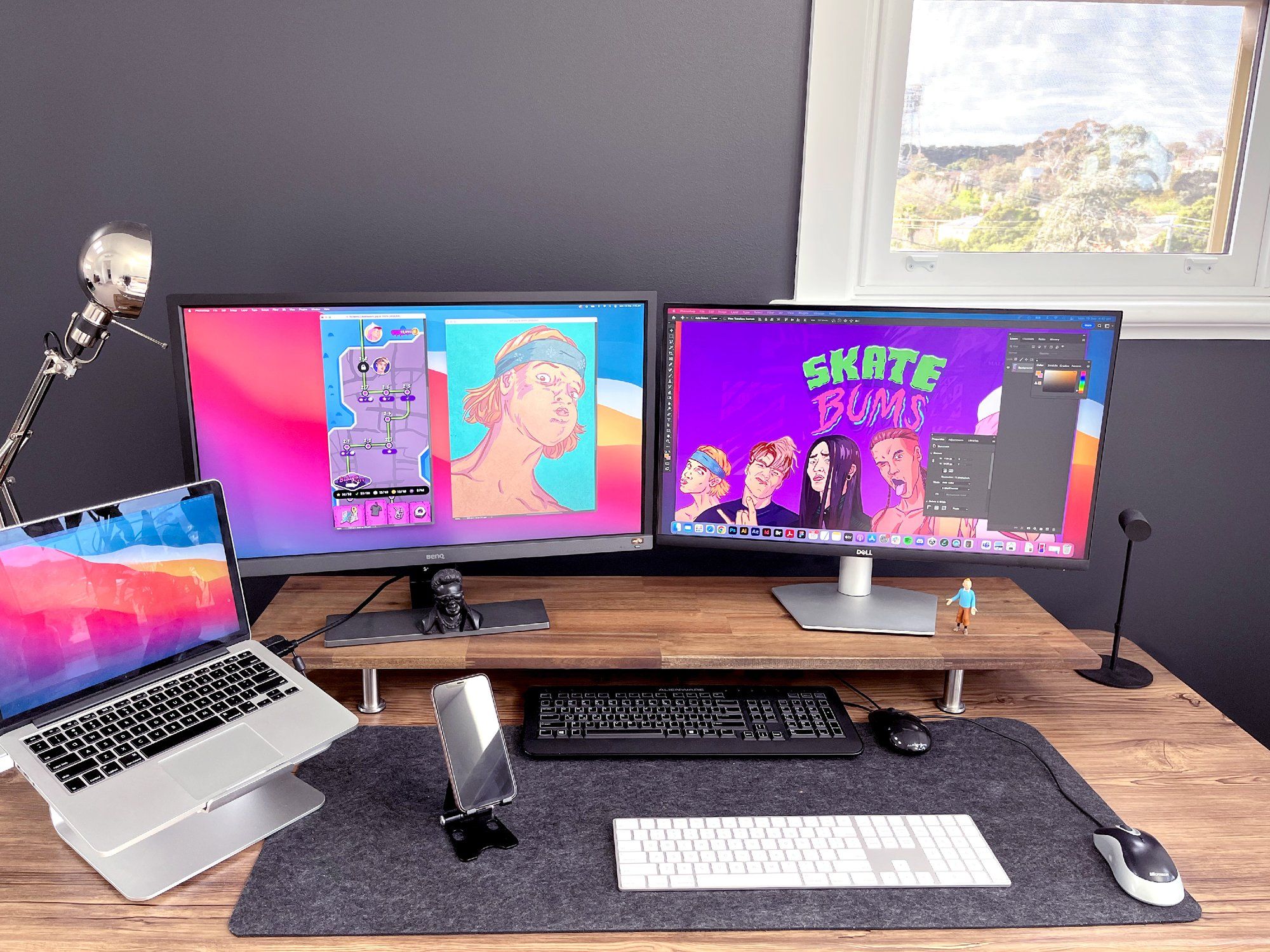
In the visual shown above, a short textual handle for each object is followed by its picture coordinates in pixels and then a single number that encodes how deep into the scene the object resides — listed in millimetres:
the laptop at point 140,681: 969
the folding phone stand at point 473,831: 1017
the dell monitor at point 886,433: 1279
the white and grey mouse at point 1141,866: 951
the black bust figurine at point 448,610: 1305
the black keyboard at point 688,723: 1196
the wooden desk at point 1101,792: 902
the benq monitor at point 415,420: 1223
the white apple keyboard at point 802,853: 971
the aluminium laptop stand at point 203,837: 967
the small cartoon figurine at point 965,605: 1310
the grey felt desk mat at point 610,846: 928
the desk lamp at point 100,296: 1091
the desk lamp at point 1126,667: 1421
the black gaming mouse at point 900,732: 1204
